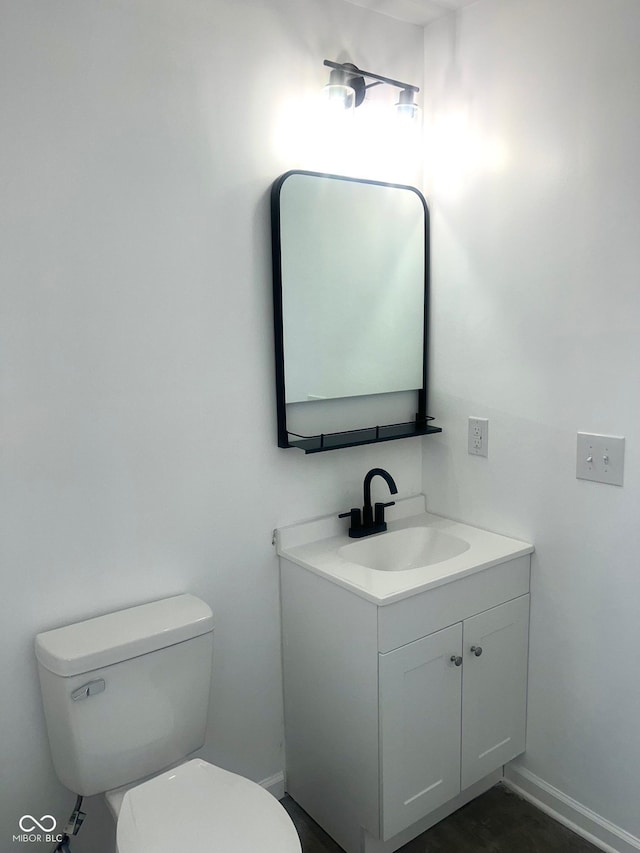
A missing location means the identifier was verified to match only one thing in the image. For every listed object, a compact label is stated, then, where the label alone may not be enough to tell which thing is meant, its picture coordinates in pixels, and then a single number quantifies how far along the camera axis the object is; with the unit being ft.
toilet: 4.39
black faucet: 6.77
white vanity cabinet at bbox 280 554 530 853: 5.52
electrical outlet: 6.82
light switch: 5.58
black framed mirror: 6.24
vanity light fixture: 6.12
